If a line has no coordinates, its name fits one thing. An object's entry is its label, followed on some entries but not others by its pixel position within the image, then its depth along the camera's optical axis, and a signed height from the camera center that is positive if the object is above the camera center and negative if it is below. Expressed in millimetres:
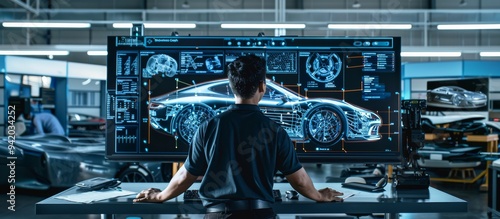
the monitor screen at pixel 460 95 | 3523 +101
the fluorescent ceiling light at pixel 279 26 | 7100 +1276
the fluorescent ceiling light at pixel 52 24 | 7375 +1332
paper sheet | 1940 -416
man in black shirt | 1593 -170
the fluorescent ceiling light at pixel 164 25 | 7483 +1381
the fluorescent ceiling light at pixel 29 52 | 9502 +1123
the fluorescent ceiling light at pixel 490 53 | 10125 +1218
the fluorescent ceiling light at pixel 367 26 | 7639 +1442
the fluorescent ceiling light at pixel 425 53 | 9242 +1117
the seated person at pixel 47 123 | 6812 -300
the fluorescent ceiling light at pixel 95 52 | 10297 +1237
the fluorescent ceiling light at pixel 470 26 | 7451 +1374
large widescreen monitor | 2309 +57
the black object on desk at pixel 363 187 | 2172 -405
